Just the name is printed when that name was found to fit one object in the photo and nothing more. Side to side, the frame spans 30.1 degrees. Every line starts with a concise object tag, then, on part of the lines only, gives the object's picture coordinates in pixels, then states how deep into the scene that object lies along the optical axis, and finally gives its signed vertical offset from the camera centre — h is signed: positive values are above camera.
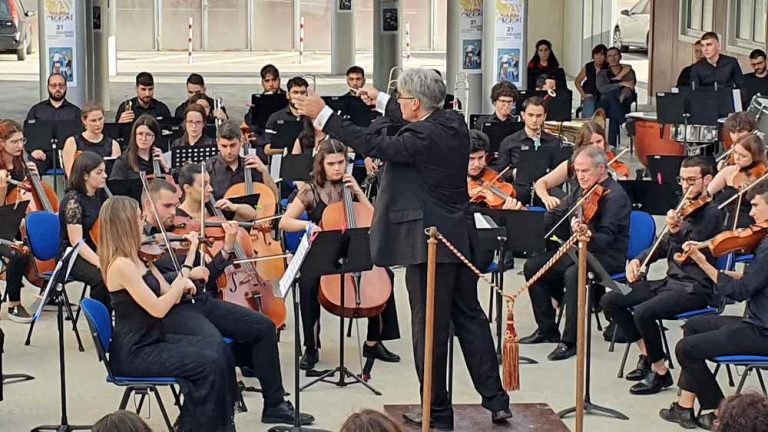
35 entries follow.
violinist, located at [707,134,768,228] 9.14 -0.72
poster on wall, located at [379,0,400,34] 21.97 +0.54
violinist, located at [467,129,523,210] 9.70 -0.85
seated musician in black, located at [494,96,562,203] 10.56 -0.73
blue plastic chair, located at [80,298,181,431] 6.91 -1.45
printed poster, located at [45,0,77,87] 16.09 +0.19
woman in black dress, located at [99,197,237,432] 6.87 -1.41
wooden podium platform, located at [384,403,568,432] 7.15 -1.86
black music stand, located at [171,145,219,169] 10.45 -0.76
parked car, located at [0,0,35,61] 27.62 +0.44
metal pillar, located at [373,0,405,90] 22.12 +0.05
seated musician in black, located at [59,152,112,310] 8.79 -1.00
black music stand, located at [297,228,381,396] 7.57 -1.07
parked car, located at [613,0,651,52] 28.48 +0.49
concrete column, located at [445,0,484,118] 17.11 -0.11
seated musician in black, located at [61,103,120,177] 11.27 -0.72
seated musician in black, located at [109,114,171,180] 10.29 -0.76
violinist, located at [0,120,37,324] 9.57 -0.86
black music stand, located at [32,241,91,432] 7.25 -1.31
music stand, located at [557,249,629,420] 7.74 -1.50
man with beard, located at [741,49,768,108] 14.62 -0.26
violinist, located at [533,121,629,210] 9.96 -0.82
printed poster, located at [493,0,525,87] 16.16 +0.15
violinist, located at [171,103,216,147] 10.84 -0.60
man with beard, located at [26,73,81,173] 13.01 -0.52
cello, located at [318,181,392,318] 8.32 -1.36
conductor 6.69 -0.71
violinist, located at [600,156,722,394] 8.07 -1.35
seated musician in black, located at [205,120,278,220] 9.97 -0.80
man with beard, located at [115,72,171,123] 13.26 -0.49
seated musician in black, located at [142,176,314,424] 7.29 -1.39
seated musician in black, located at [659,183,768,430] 7.27 -1.44
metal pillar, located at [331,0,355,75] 26.23 +0.23
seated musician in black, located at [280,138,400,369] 8.61 -0.99
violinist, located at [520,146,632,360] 8.83 -1.12
